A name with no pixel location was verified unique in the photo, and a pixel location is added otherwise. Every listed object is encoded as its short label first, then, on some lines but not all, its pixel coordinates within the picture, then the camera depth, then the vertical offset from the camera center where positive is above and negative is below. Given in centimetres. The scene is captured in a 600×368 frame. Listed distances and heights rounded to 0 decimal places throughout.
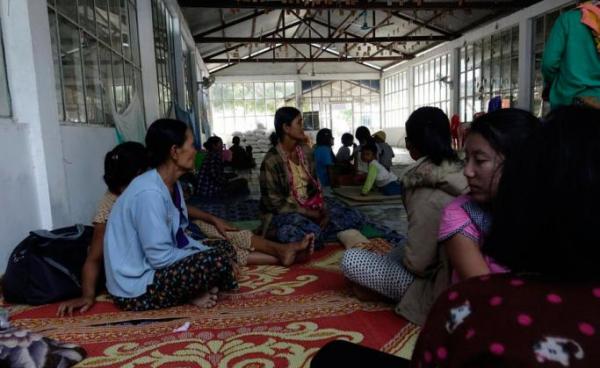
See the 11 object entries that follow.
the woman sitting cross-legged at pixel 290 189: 297 -38
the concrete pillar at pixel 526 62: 961 +129
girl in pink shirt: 117 -17
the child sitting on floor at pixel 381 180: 511 -58
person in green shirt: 205 +30
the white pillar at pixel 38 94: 249 +29
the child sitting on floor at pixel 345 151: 706 -31
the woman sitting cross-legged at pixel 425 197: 165 -26
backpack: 214 -60
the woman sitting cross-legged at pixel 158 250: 192 -48
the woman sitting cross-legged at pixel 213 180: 586 -56
